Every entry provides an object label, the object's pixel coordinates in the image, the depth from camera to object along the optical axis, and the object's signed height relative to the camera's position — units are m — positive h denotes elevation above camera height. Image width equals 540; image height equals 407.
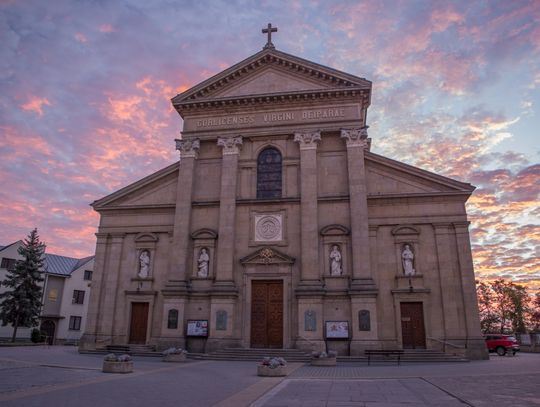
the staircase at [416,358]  22.52 -1.36
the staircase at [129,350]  25.64 -1.40
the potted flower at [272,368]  15.18 -1.34
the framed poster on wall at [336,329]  24.53 +0.06
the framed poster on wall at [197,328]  26.09 -0.02
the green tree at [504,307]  68.62 +4.26
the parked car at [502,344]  31.78 -0.79
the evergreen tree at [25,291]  41.84 +3.24
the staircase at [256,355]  23.44 -1.38
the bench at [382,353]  21.56 -1.08
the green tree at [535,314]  68.62 +3.12
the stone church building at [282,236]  25.25 +5.87
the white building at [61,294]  51.59 +3.81
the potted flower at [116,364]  15.62 -1.35
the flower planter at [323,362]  20.45 -1.48
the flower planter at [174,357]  21.73 -1.49
